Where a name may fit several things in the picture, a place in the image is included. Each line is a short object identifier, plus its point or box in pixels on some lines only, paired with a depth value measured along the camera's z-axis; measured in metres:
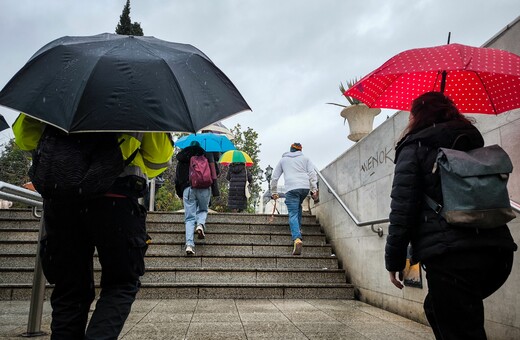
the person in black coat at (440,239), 1.70
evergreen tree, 19.98
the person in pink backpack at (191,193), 6.42
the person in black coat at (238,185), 10.20
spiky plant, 7.62
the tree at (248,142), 20.23
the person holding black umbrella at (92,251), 1.84
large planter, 7.62
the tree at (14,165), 14.97
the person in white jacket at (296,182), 6.57
